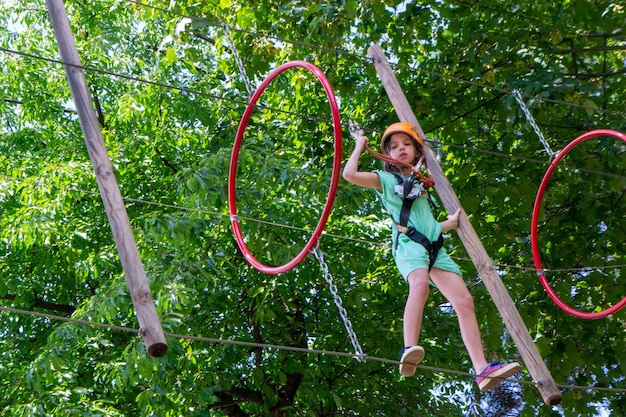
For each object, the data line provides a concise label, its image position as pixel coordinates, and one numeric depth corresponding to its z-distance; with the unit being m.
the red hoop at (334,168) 8.57
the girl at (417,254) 9.55
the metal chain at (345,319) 9.15
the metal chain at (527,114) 11.40
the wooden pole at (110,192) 8.10
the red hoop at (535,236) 10.73
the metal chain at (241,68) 11.28
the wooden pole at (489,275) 10.30
